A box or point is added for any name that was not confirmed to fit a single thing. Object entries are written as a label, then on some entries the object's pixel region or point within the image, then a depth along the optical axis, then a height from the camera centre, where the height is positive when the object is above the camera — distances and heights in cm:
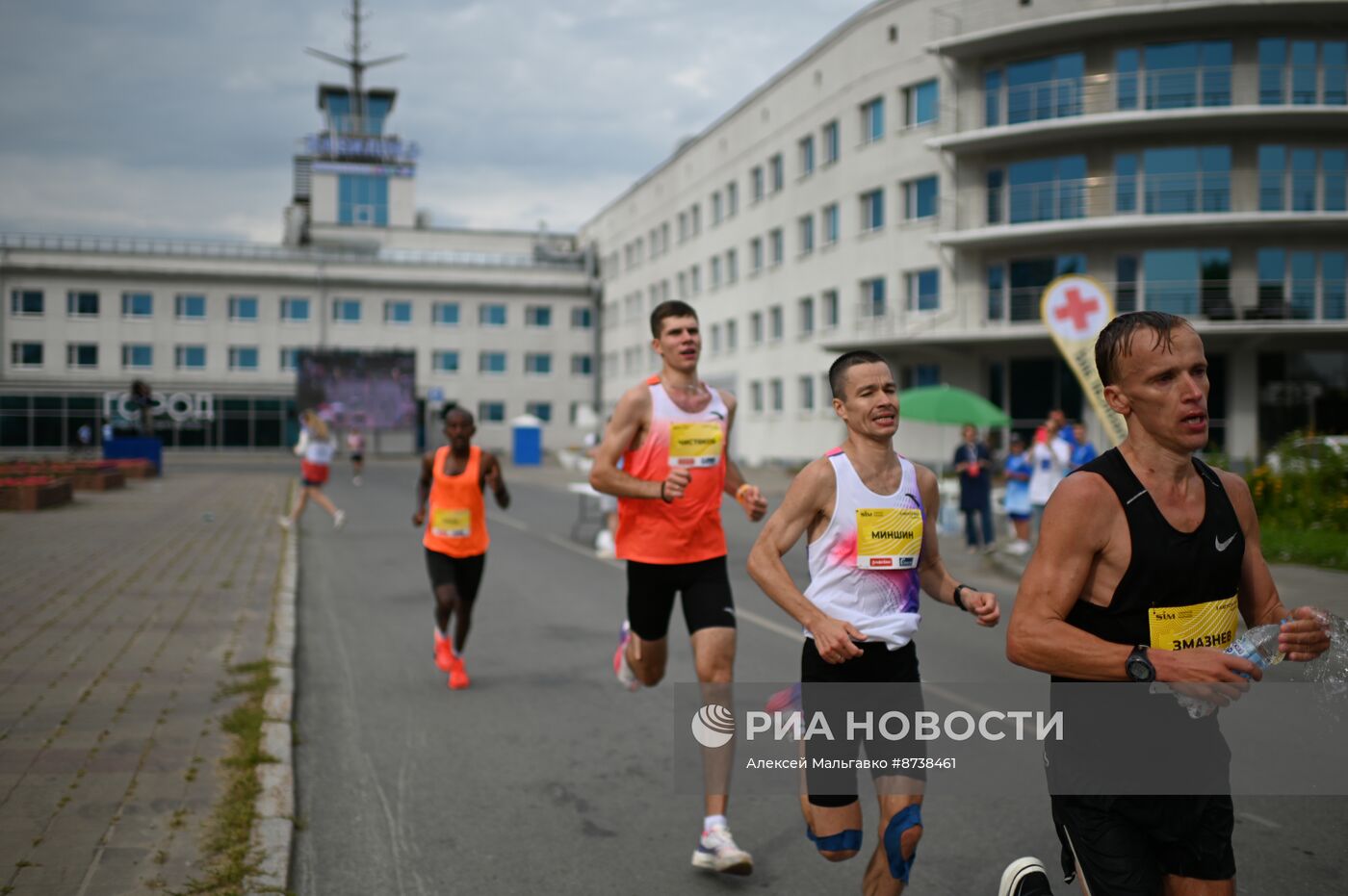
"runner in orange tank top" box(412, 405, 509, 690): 789 -83
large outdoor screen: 6316 +172
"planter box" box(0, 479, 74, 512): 2097 -154
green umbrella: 1936 +28
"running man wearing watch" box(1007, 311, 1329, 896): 261 -37
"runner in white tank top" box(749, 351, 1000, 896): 353 -50
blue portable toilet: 5841 -107
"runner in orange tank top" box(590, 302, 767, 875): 509 -31
